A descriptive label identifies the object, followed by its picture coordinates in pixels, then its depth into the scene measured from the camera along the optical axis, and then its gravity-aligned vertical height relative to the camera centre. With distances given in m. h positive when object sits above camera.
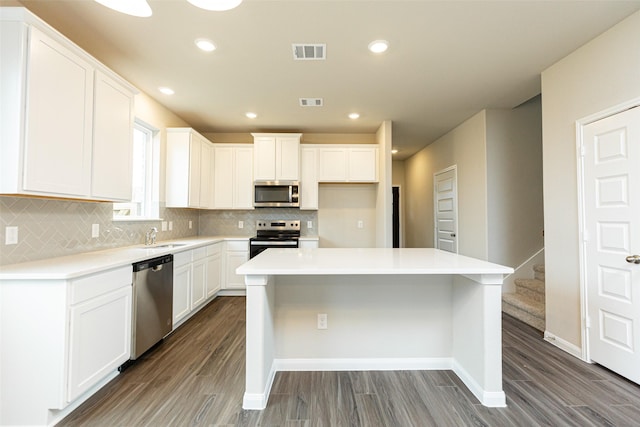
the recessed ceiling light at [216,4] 1.50 +1.15
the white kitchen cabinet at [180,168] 3.92 +0.72
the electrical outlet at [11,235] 1.90 -0.10
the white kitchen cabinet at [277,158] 4.62 +1.01
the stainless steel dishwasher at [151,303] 2.37 -0.74
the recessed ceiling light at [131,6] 1.52 +1.16
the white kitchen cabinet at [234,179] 4.75 +0.69
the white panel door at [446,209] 4.96 +0.20
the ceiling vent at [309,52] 2.51 +1.52
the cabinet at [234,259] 4.38 -0.59
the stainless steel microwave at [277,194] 4.60 +0.43
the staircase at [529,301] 3.23 -1.00
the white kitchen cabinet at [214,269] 3.91 -0.69
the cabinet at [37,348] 1.67 -0.75
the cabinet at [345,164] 4.79 +0.94
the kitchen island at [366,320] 2.32 -0.81
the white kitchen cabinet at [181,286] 3.05 -0.73
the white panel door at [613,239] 2.10 -0.15
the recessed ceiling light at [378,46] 2.43 +1.51
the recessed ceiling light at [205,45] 2.43 +1.52
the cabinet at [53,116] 1.70 +0.72
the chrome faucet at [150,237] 3.39 -0.20
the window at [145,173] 3.58 +0.62
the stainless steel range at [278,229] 4.88 -0.15
